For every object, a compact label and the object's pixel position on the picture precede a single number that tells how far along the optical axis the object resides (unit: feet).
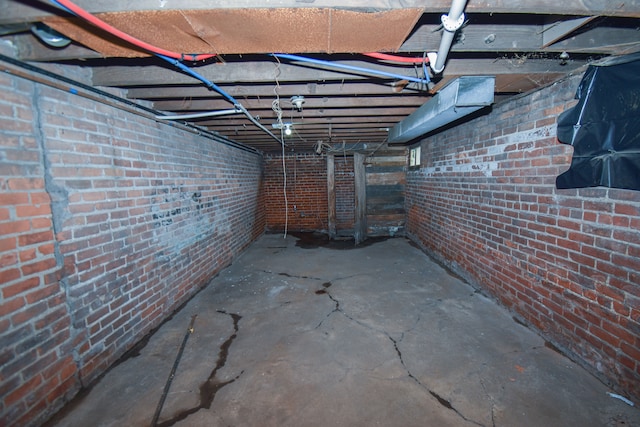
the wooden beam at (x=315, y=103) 9.47
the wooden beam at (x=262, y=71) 6.86
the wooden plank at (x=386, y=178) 20.84
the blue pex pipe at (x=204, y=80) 5.69
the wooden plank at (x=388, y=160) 20.49
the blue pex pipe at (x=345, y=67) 5.95
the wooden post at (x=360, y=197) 20.49
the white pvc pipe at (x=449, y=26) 3.96
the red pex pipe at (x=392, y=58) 5.83
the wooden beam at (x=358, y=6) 4.05
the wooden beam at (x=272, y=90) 8.26
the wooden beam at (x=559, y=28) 4.82
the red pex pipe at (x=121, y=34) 3.71
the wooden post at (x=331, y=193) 21.90
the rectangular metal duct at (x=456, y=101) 7.33
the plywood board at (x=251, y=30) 4.25
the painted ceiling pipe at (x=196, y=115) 9.46
